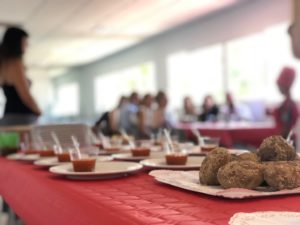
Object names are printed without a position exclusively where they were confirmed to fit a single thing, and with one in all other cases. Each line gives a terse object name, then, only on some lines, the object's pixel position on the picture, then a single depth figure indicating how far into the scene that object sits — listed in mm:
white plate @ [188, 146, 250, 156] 1693
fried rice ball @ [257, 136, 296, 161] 988
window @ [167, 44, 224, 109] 9100
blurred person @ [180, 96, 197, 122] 8048
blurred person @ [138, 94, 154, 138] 6360
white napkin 671
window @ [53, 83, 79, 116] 18392
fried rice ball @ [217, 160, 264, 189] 881
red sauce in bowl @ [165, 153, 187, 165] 1344
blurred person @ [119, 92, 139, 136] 6672
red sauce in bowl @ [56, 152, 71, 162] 1555
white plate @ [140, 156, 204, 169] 1295
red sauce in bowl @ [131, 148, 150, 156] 1661
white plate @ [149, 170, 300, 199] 846
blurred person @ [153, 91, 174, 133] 6484
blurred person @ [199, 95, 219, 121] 7338
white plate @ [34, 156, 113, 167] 1518
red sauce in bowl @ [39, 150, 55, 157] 1798
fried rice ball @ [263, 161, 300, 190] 874
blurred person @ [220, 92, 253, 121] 6641
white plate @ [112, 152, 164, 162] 1605
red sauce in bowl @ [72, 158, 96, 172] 1272
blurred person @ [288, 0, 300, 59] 1404
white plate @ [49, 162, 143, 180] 1212
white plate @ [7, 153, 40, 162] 1756
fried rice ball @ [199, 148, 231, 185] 959
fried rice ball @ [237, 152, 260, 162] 954
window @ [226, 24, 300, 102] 7277
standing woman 3070
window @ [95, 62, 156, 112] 11977
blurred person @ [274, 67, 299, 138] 3657
